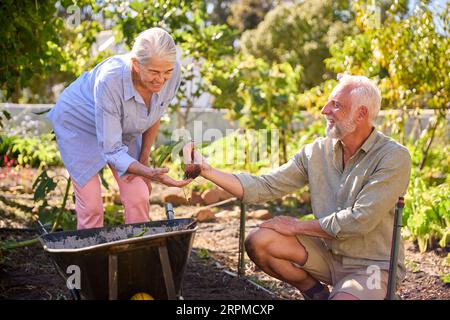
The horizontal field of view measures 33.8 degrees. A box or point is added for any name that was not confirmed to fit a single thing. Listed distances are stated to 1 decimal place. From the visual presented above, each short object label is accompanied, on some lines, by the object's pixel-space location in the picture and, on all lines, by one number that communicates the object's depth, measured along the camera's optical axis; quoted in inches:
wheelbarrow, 100.1
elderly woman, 121.3
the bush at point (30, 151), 284.9
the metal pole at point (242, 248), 163.0
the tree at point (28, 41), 174.9
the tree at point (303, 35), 647.8
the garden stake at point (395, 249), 105.8
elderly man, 120.5
